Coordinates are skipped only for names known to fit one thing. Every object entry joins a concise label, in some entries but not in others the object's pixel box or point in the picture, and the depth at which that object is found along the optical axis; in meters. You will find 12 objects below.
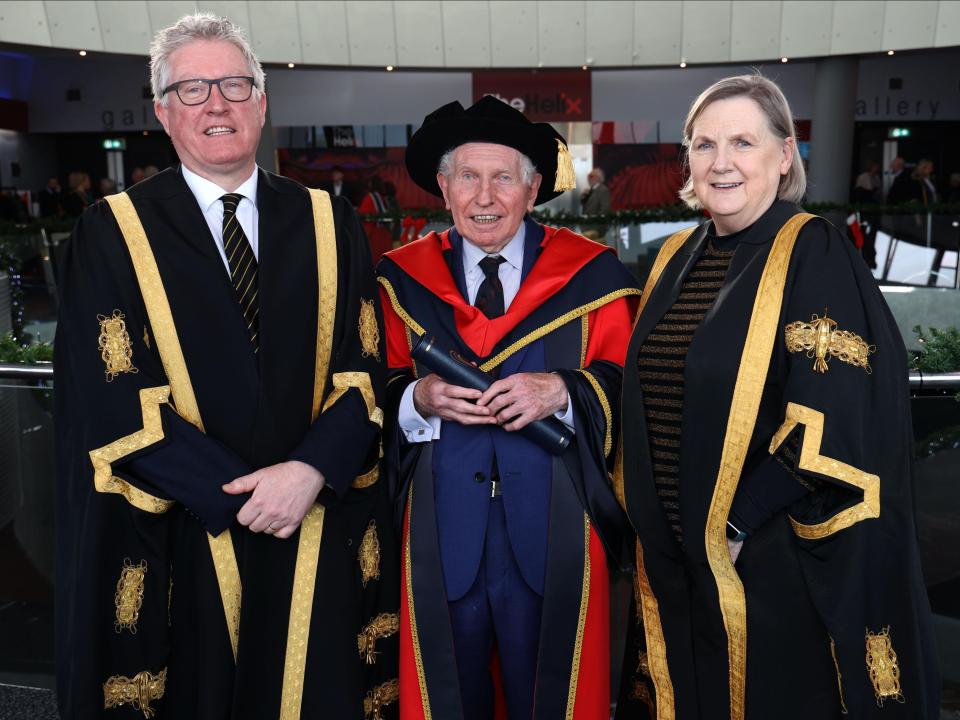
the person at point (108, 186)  16.28
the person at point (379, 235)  10.95
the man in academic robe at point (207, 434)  2.31
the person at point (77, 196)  13.78
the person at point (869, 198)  11.19
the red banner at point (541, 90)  16.12
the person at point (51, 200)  15.85
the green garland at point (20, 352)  3.95
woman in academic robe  2.25
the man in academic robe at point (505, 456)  2.66
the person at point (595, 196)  12.82
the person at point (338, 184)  16.88
